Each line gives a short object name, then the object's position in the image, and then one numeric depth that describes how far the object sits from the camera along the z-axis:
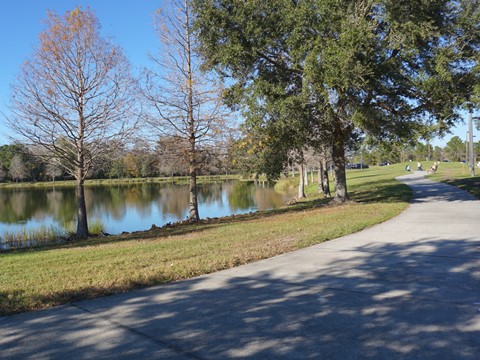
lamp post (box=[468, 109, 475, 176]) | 31.31
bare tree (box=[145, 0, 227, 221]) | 18.47
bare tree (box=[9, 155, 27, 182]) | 84.69
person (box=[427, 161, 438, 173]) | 45.51
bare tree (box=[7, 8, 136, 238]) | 16.94
